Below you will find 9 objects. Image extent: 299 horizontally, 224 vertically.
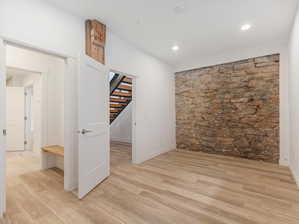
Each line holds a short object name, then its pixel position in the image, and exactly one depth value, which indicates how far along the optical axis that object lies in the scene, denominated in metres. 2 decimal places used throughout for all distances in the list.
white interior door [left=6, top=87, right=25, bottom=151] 4.41
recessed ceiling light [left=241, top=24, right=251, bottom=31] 2.48
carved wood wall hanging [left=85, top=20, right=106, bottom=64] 2.25
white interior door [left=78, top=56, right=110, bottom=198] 1.92
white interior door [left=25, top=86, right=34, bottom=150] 4.64
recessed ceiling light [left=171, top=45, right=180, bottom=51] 3.30
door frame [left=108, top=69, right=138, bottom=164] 3.22
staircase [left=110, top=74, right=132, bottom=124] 4.18
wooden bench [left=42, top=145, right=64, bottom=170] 2.85
